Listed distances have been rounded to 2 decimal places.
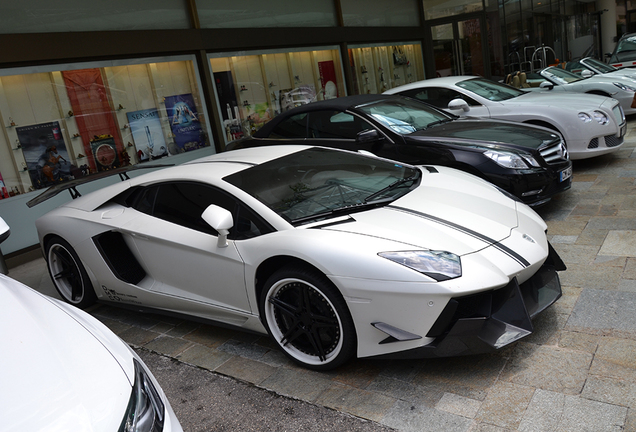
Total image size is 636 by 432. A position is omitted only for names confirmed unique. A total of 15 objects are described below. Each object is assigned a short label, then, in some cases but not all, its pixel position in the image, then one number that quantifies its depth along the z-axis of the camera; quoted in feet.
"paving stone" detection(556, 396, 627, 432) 7.52
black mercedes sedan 16.60
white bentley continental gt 22.15
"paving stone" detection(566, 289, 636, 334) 10.15
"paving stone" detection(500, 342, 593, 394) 8.64
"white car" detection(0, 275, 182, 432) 5.11
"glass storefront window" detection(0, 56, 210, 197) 22.27
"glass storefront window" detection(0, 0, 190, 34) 21.97
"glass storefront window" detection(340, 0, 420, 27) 40.19
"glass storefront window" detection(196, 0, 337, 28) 29.78
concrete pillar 85.25
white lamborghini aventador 8.94
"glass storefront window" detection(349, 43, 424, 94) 40.60
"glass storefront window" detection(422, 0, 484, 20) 49.39
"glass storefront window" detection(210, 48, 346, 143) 30.81
